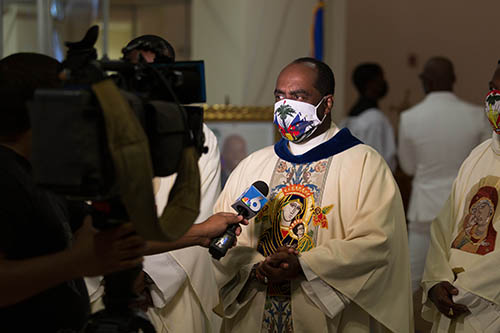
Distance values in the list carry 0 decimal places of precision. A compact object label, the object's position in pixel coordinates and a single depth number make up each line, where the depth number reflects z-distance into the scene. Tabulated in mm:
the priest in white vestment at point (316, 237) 3201
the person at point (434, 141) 6398
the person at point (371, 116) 7473
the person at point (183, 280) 3549
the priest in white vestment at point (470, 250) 3369
